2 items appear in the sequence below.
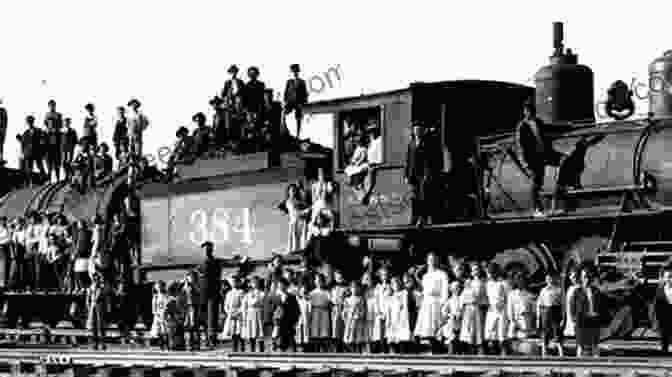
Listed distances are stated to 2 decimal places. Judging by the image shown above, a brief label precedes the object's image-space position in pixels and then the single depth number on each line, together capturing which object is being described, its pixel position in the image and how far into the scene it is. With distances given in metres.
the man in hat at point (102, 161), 23.22
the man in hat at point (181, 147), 19.95
